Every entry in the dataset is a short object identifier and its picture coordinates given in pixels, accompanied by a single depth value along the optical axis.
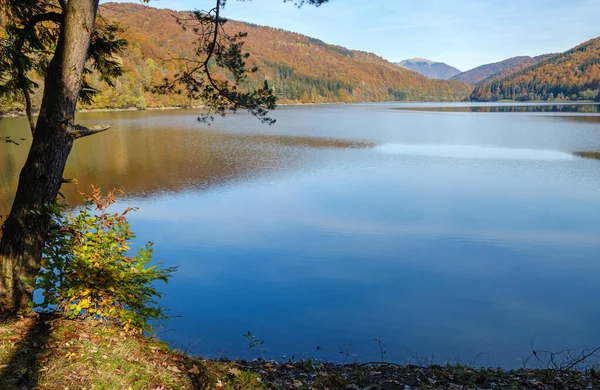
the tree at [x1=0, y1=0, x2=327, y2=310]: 4.38
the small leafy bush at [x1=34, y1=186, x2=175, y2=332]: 4.01
